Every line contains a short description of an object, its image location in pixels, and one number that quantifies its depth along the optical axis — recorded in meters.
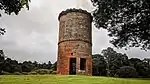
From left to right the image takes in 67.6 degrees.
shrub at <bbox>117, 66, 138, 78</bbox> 21.18
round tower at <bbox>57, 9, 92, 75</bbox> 12.75
